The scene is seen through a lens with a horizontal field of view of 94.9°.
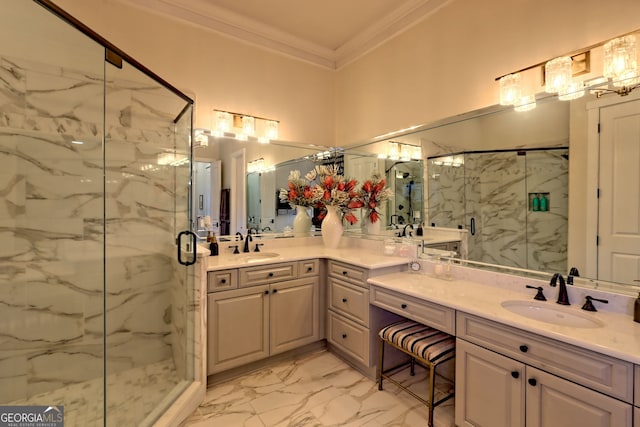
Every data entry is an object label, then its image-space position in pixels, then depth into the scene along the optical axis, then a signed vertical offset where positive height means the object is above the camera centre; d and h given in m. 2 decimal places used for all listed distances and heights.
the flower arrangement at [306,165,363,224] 2.89 +0.19
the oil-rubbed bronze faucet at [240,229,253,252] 2.85 -0.29
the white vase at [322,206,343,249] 3.01 -0.16
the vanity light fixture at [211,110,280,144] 2.71 +0.83
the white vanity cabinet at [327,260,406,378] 2.24 -0.84
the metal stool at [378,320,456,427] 1.76 -0.84
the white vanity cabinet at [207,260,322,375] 2.18 -0.82
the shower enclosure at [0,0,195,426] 1.89 -0.12
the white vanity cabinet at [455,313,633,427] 1.12 -0.74
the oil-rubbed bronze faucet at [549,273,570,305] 1.60 -0.43
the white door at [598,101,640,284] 1.45 +0.10
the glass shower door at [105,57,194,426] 2.19 -0.15
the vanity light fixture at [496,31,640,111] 1.46 +0.77
